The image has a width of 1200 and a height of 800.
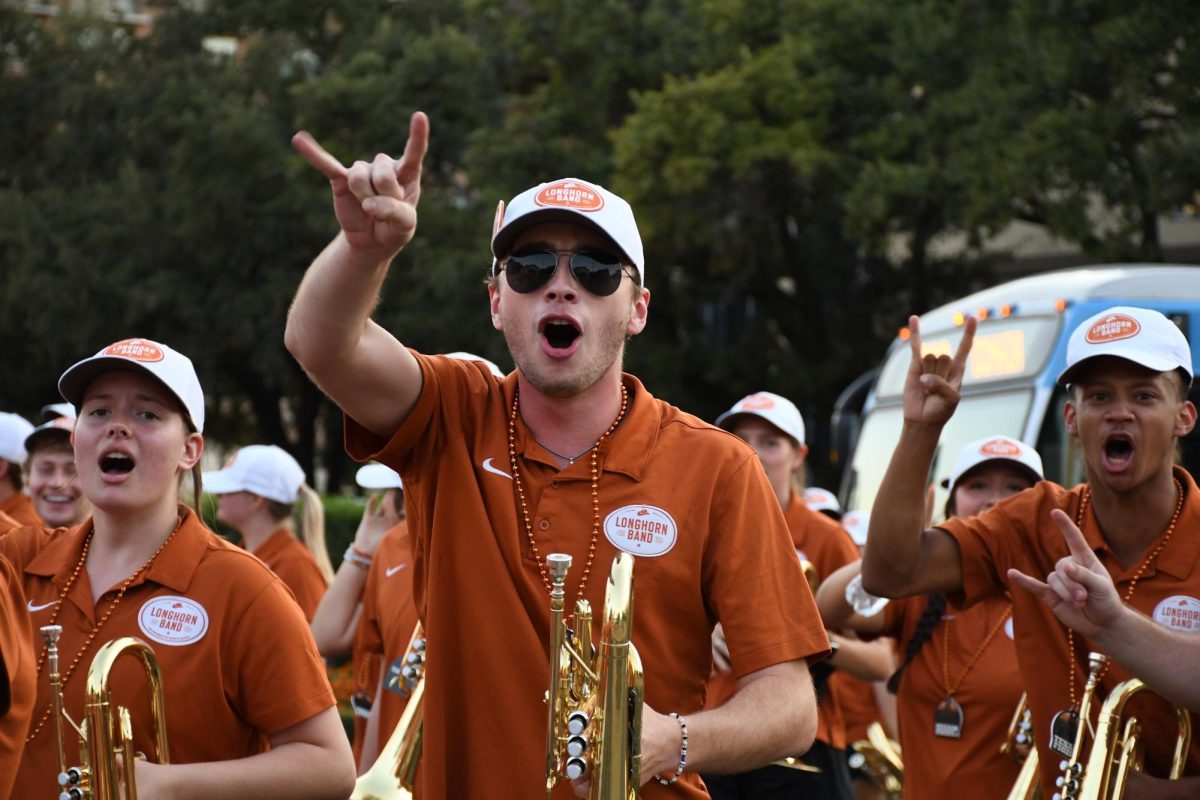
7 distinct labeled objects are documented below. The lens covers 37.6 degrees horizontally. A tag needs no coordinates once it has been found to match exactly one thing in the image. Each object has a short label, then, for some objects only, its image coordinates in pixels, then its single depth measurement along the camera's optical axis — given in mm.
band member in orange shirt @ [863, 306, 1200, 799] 4523
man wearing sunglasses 3422
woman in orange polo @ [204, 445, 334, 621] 8359
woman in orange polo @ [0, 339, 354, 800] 3951
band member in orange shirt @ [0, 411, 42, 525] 8141
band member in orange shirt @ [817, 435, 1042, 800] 6227
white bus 12195
